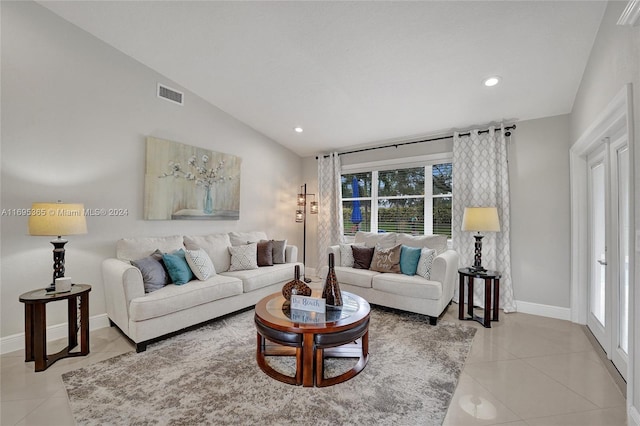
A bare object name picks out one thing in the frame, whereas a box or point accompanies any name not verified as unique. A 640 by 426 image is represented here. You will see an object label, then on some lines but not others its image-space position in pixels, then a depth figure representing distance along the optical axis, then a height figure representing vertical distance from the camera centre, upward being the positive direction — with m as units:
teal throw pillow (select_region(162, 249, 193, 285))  3.04 -0.58
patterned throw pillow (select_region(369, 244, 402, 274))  3.71 -0.59
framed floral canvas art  3.57 +0.45
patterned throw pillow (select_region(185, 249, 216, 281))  3.21 -0.56
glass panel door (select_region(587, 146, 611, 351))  2.79 -0.31
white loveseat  3.23 -0.81
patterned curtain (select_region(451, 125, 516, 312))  3.75 +0.32
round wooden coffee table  2.05 -0.88
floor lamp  5.71 +0.11
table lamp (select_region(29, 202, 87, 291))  2.35 -0.07
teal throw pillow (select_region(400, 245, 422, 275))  3.59 -0.57
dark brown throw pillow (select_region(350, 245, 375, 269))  4.02 -0.59
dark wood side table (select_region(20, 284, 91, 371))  2.26 -0.91
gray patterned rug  1.74 -1.23
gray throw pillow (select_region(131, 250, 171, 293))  2.80 -0.58
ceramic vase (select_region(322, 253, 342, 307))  2.47 -0.67
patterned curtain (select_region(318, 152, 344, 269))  5.35 +0.20
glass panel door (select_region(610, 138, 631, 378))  2.27 -0.28
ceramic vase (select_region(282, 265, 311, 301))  2.51 -0.65
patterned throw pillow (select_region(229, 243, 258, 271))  3.87 -0.58
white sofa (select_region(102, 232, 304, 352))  2.58 -0.80
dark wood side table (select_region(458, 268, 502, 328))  3.22 -0.94
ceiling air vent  3.65 +1.60
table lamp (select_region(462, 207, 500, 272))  3.31 -0.05
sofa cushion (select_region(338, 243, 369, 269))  4.15 -0.59
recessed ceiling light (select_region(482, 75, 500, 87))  2.96 +1.44
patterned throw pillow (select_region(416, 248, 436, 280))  3.47 -0.58
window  4.43 +0.28
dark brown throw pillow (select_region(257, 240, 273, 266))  4.14 -0.56
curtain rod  3.76 +1.20
